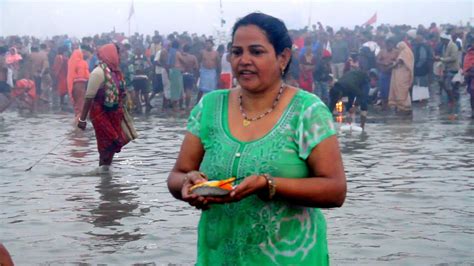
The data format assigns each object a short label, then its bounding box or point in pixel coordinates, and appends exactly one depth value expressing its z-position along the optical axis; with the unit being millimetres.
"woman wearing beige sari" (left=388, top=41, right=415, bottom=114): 20750
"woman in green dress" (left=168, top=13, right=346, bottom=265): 3260
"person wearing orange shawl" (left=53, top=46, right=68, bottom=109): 25359
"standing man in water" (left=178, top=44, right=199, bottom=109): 23172
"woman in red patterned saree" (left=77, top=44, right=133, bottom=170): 10828
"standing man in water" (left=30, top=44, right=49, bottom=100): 27094
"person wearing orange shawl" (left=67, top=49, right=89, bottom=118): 19719
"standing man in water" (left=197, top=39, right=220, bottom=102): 22953
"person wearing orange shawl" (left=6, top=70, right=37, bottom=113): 23250
